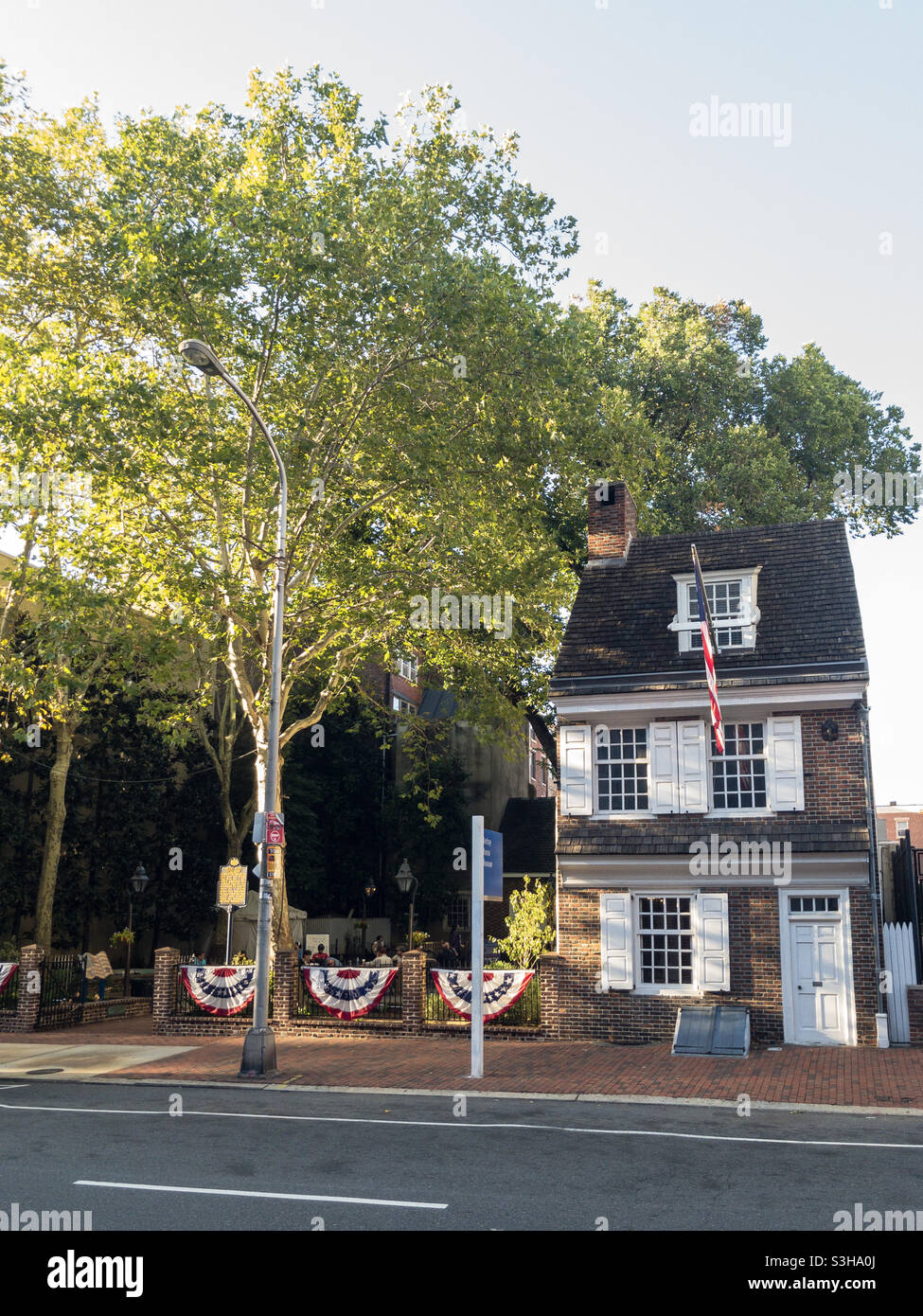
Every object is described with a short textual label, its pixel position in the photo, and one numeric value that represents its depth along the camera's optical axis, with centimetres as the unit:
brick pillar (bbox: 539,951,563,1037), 2117
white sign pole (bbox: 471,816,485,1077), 1680
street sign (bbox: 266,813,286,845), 1795
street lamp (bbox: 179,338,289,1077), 1719
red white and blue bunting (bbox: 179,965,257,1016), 2248
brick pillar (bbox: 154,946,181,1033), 2298
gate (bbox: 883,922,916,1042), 2009
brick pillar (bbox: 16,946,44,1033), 2395
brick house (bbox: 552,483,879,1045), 2025
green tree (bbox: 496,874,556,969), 2345
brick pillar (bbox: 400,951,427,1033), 2159
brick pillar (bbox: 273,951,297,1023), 2280
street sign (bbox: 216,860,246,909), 2530
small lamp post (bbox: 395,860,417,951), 3592
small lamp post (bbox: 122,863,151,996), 3152
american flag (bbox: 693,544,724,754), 1959
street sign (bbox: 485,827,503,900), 1719
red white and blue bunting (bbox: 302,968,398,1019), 2206
